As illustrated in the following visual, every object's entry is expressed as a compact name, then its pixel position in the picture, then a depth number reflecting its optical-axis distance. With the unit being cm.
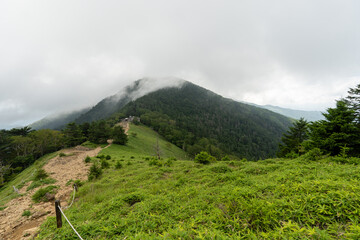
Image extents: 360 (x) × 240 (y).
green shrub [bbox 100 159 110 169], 1470
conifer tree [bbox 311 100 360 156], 910
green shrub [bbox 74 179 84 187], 1021
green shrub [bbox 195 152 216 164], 1222
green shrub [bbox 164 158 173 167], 1263
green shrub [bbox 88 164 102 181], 1145
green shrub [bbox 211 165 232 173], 898
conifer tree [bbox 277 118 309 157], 2632
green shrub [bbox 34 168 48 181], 1219
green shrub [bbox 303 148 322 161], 925
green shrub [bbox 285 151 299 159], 1241
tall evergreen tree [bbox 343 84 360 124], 2203
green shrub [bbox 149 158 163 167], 1298
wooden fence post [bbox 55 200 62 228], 439
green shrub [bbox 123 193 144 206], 603
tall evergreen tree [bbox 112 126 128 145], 3538
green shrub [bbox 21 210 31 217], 685
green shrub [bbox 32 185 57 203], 829
